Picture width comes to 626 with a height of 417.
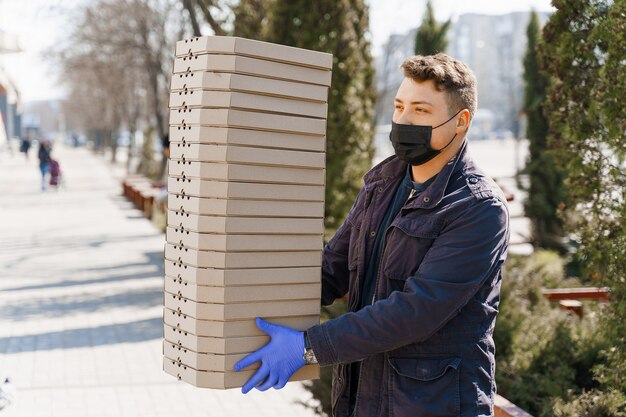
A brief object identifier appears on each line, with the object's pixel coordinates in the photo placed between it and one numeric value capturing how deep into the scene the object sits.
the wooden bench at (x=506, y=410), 4.12
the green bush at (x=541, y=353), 4.89
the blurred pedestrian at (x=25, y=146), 48.79
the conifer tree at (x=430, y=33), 10.63
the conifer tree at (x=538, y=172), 13.07
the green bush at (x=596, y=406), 4.28
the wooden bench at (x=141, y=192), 20.53
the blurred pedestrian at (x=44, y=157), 28.12
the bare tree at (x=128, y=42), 25.47
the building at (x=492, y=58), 73.44
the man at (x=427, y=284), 2.52
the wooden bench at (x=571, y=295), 7.90
